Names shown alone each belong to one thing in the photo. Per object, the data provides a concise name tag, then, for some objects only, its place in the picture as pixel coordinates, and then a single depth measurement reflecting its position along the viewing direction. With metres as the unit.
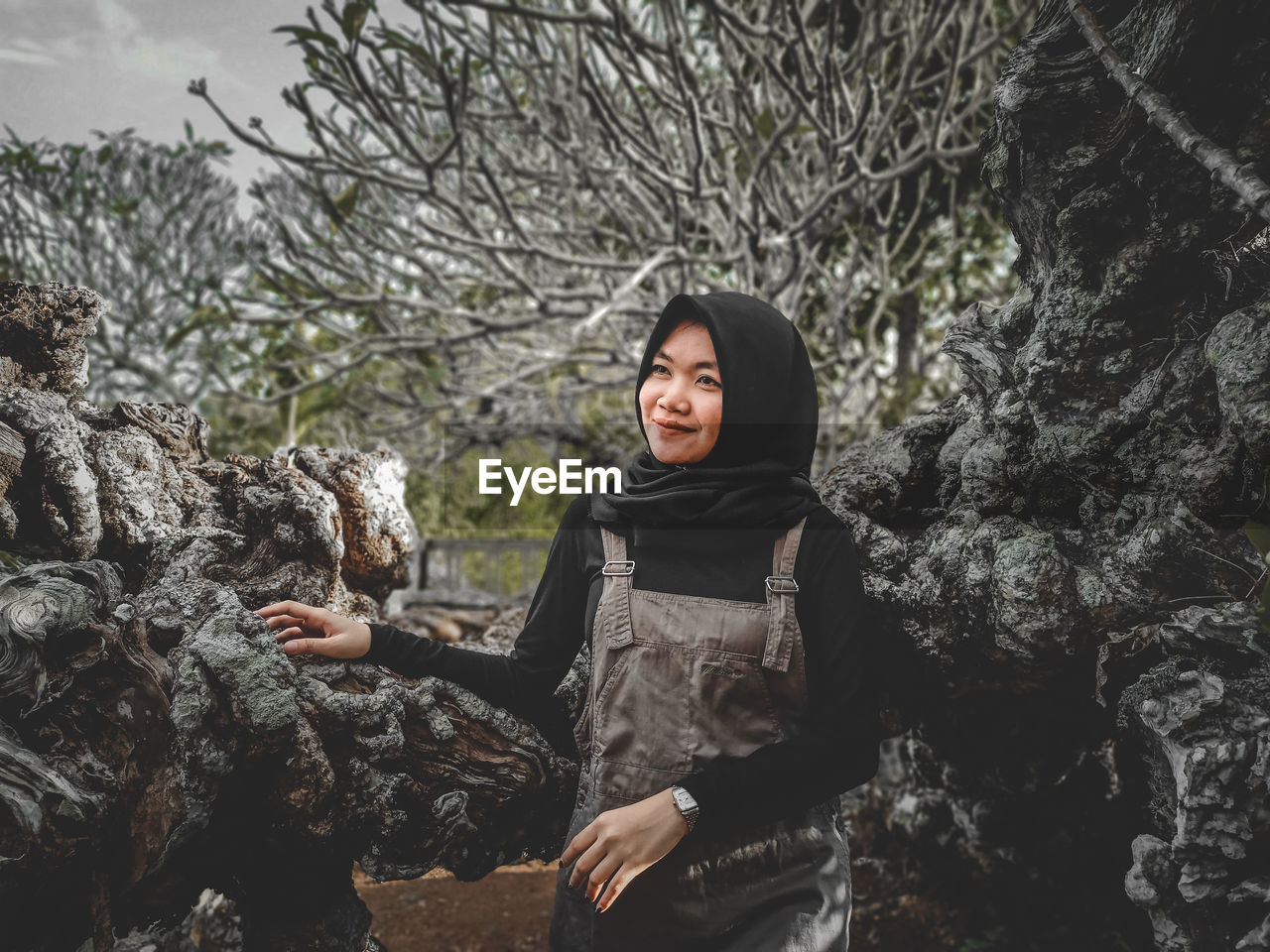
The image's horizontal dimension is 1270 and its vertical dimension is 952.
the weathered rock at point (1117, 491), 1.14
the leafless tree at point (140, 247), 3.28
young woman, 1.13
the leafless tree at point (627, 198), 2.89
